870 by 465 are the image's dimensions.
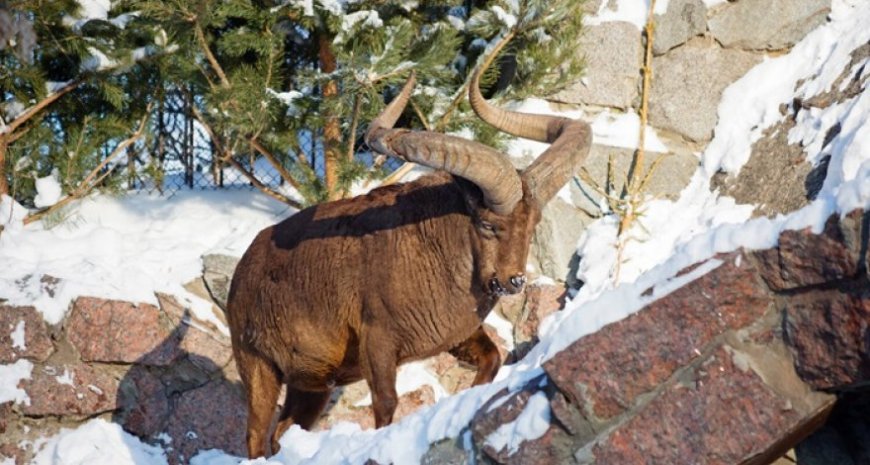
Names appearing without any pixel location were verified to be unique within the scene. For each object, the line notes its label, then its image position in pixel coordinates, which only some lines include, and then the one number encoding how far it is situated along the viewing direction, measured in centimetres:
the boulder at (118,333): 1847
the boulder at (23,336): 1816
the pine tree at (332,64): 1850
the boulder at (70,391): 1805
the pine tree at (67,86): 1989
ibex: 1291
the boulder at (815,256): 753
